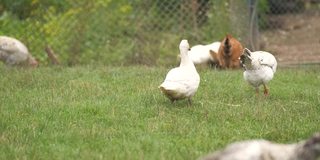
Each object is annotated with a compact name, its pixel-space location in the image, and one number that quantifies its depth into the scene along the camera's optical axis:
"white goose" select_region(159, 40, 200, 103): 14.80
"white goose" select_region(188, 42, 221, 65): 23.21
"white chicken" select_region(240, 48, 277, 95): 16.28
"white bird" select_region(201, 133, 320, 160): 8.41
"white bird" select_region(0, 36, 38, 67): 22.25
